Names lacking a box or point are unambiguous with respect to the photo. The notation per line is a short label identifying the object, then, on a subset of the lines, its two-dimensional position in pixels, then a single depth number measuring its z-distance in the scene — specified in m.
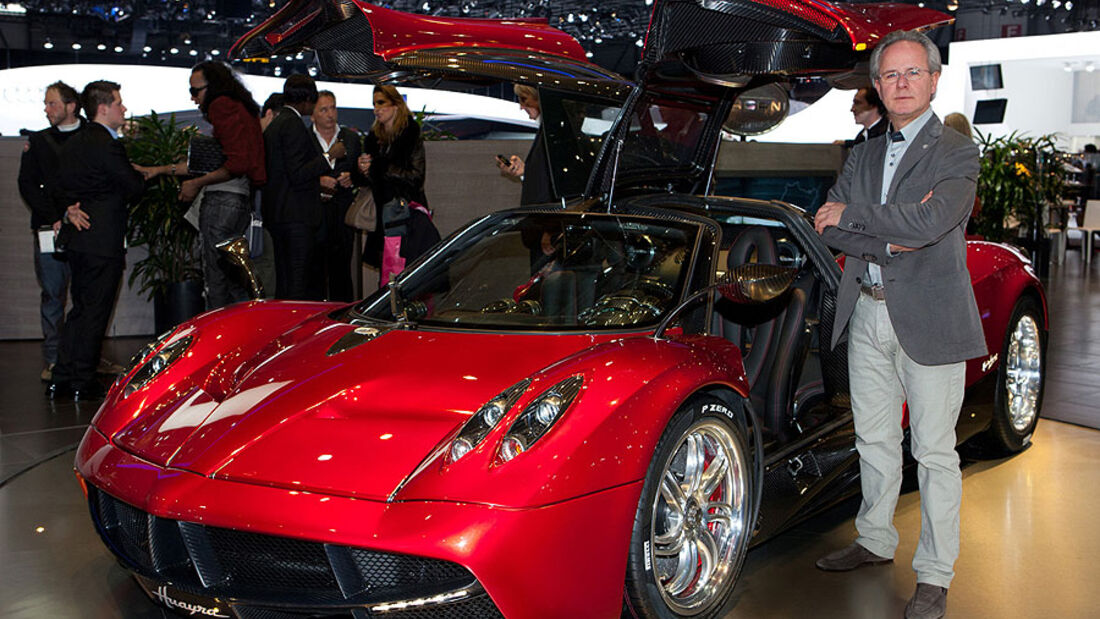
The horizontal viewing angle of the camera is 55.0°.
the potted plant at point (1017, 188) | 11.42
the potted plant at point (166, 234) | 7.57
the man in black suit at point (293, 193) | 6.44
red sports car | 2.43
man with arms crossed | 3.03
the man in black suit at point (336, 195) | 7.18
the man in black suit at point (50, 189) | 5.89
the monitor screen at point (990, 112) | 16.92
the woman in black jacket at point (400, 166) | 6.15
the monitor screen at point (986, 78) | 18.11
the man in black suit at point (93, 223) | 5.81
